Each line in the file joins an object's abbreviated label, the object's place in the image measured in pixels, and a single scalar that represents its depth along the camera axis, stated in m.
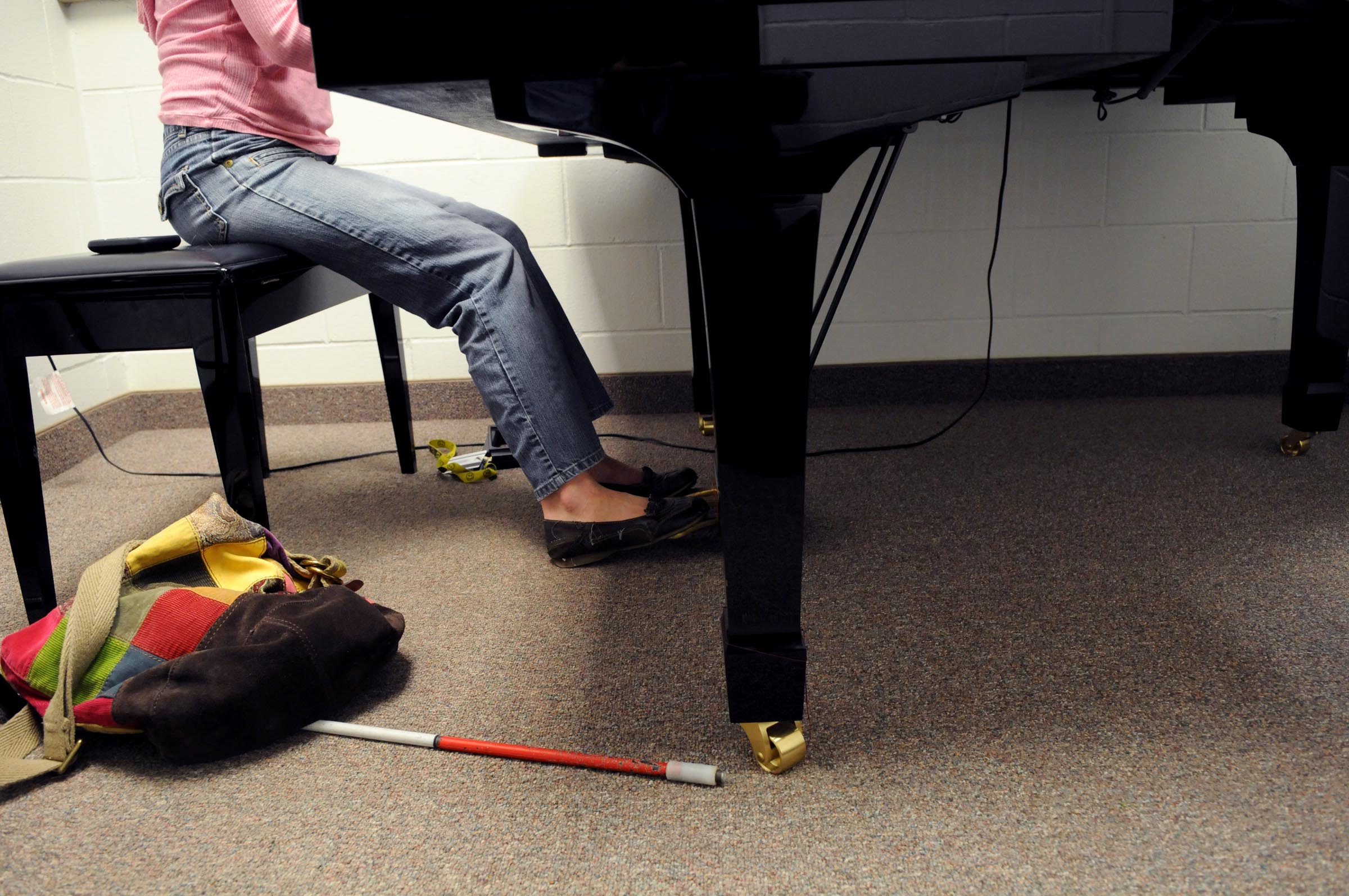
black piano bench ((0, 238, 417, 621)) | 1.05
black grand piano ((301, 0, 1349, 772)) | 0.62
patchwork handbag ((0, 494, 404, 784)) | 0.86
